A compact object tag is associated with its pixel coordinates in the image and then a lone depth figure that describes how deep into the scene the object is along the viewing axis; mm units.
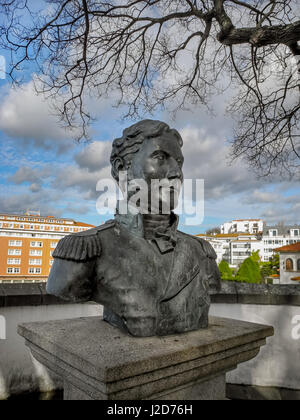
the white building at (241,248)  49566
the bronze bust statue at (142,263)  1800
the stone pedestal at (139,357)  1343
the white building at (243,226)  64812
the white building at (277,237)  46719
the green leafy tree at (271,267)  36625
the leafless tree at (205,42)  3480
